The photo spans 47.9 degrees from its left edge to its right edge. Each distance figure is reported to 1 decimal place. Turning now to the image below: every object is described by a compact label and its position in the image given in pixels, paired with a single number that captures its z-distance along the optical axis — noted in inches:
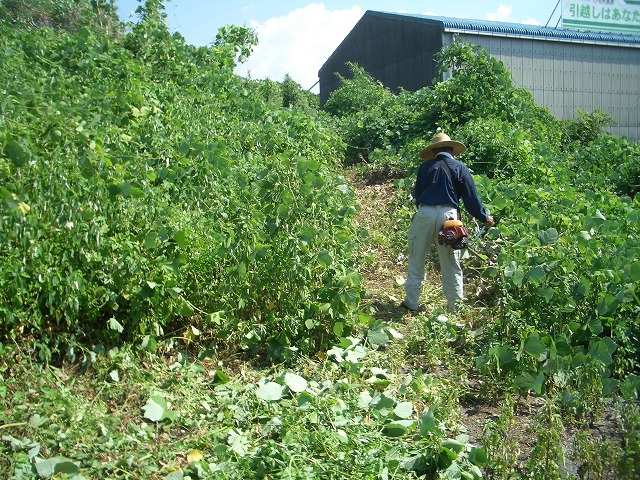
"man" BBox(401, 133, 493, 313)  226.5
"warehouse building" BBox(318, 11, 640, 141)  700.7
